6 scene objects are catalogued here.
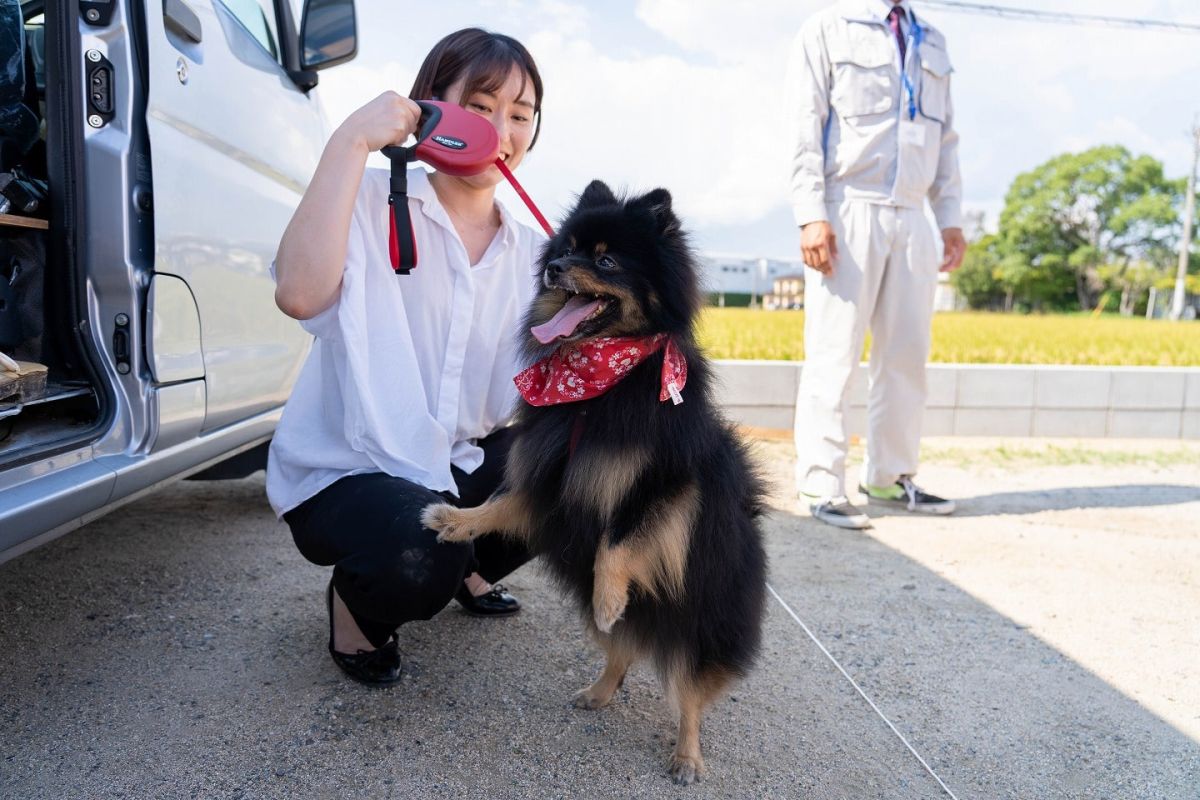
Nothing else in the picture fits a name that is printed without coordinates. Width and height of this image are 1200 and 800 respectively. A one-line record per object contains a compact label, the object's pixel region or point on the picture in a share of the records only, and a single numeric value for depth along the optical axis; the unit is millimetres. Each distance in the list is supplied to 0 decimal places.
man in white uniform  4090
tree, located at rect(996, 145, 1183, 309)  60219
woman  1964
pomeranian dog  1871
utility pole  43375
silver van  1815
